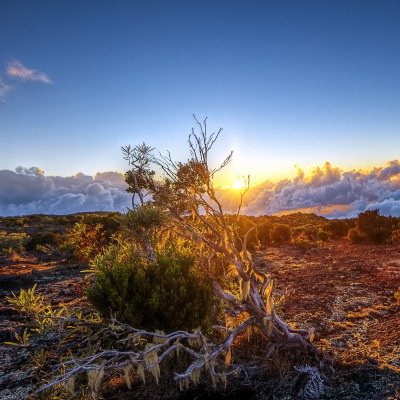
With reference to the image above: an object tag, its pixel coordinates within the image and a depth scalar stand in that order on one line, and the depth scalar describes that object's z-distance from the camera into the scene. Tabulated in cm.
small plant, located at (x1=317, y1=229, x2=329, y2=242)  2662
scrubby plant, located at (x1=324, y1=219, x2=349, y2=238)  2917
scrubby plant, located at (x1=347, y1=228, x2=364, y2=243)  2436
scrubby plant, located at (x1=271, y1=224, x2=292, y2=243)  2825
